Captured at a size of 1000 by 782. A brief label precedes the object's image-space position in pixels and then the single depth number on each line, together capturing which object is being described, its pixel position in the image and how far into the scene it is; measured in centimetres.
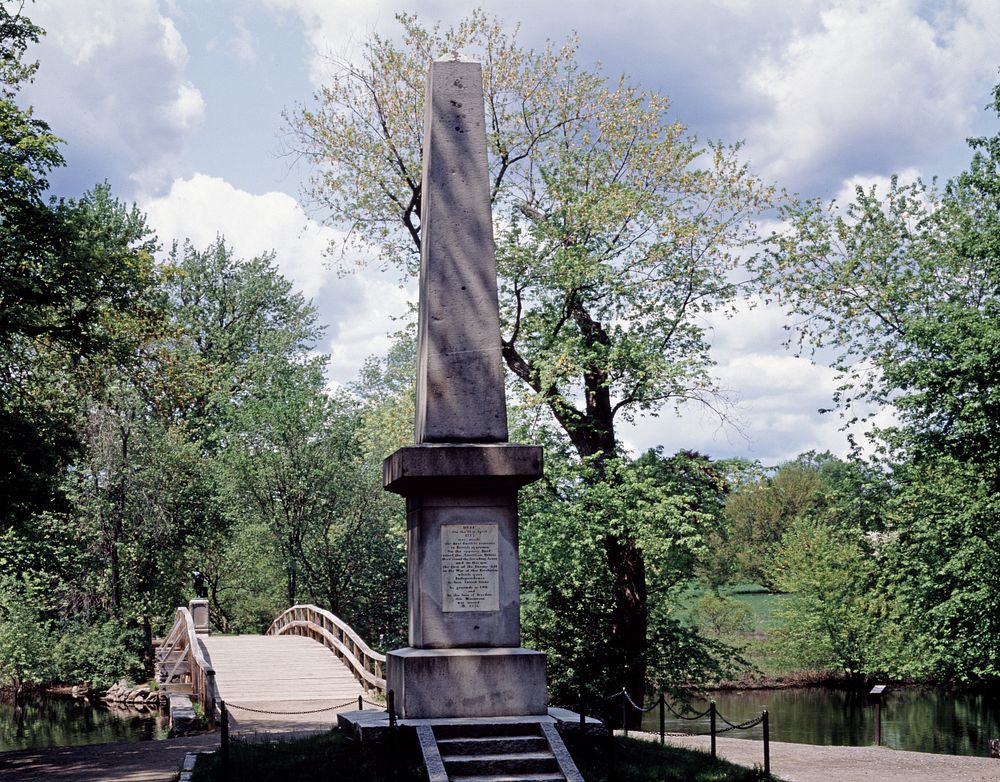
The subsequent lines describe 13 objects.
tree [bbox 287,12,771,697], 2212
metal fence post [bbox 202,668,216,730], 1950
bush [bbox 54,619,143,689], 3108
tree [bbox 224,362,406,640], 3198
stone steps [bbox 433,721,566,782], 982
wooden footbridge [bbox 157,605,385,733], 1988
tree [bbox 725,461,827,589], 6500
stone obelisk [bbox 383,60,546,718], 1076
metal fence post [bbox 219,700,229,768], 1114
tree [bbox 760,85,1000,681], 2008
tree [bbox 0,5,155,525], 1772
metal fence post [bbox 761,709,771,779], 1152
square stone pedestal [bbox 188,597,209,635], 3053
